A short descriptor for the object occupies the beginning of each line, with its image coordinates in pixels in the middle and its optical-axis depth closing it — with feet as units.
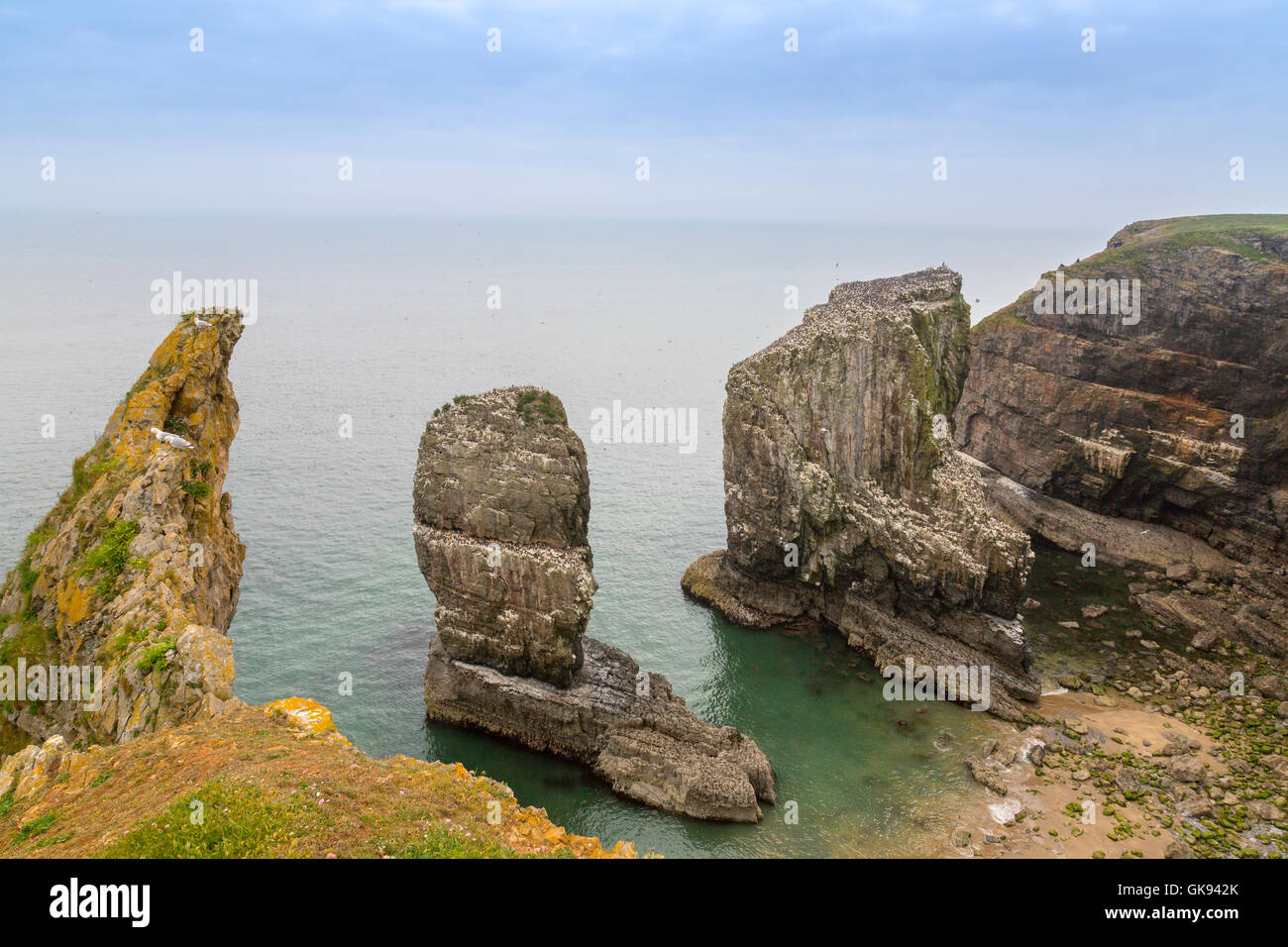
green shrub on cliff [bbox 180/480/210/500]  91.19
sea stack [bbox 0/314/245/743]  69.87
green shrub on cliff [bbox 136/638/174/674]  69.62
